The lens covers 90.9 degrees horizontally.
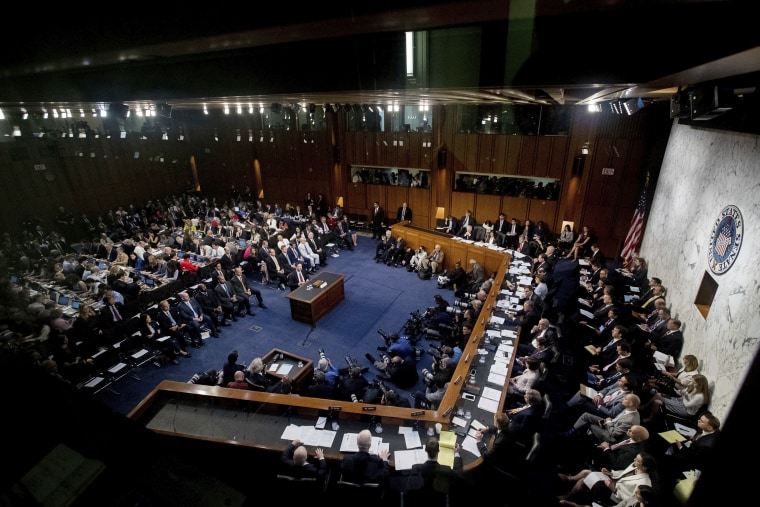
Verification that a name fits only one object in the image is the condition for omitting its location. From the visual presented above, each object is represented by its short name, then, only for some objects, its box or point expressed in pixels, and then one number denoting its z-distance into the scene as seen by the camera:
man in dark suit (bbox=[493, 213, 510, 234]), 12.52
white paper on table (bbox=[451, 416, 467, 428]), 4.72
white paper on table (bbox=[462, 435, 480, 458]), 4.40
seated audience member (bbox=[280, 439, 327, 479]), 4.02
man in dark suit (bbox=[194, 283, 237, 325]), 8.28
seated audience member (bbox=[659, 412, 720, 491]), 4.05
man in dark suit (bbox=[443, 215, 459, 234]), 13.38
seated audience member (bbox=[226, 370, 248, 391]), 5.46
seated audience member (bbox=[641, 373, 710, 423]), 4.98
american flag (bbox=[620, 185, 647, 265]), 10.20
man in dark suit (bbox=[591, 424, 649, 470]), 4.17
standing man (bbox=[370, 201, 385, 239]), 14.20
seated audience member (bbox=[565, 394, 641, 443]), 4.56
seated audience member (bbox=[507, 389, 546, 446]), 4.57
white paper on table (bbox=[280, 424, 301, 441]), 4.65
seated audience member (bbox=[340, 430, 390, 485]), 4.00
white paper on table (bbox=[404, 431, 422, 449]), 4.50
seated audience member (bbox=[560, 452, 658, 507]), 3.75
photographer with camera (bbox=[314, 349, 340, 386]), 5.79
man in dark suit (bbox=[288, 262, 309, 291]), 10.05
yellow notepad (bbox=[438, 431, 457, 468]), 4.21
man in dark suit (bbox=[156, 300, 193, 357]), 7.40
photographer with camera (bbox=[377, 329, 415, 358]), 6.56
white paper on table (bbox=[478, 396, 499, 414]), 4.98
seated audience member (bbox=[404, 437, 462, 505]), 3.87
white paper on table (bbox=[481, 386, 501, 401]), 5.17
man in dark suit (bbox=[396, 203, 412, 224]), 14.30
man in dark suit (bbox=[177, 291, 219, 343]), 7.76
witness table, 8.35
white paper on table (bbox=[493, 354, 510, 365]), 5.93
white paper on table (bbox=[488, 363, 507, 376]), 5.68
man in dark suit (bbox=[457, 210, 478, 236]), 13.25
